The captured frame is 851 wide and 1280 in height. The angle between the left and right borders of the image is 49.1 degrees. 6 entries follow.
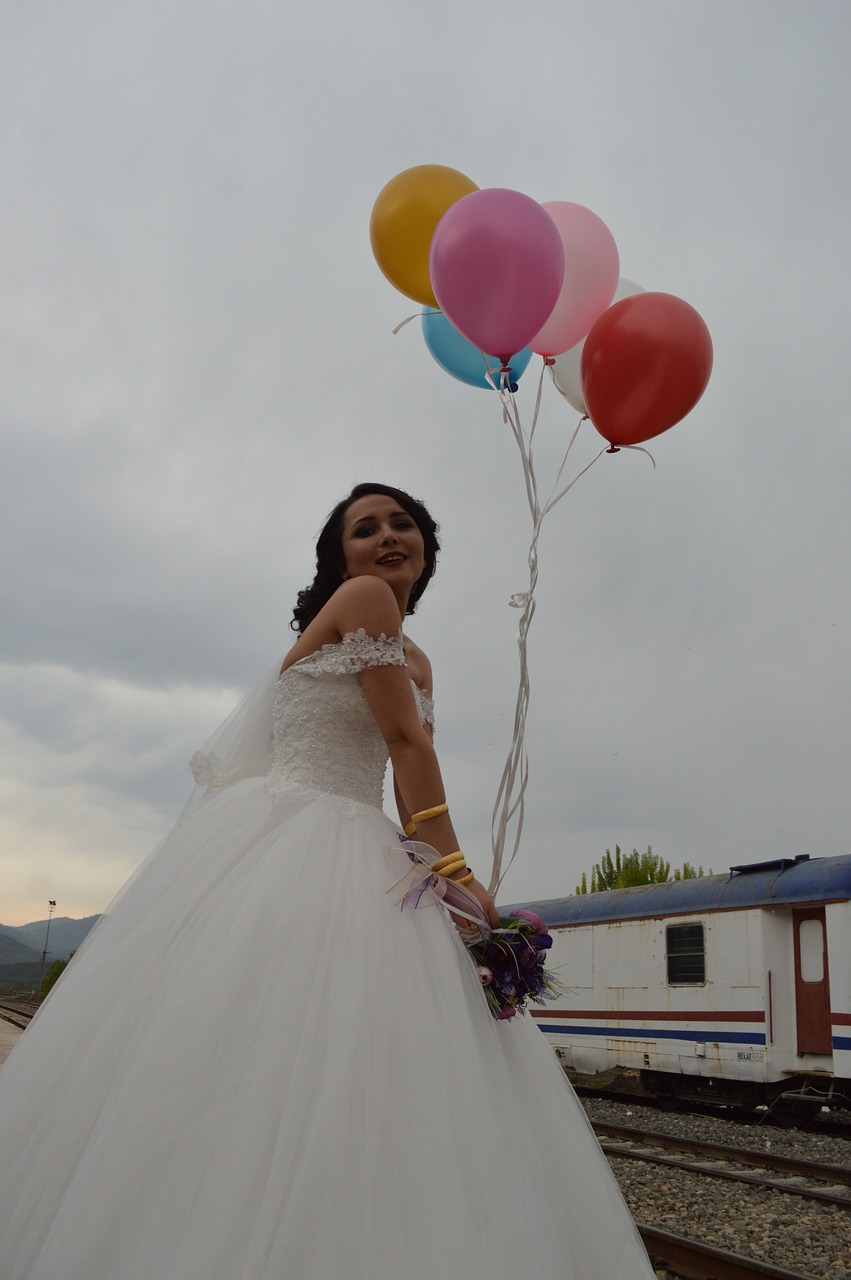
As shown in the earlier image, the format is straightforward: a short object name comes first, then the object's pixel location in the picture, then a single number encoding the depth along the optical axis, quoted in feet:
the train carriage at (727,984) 32.55
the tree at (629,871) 115.75
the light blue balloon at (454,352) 11.56
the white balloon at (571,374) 11.25
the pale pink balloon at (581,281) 10.75
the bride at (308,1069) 4.77
